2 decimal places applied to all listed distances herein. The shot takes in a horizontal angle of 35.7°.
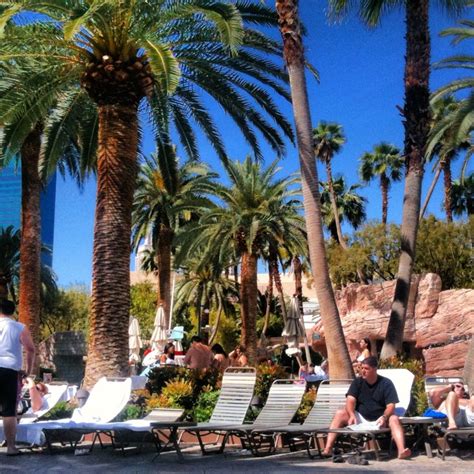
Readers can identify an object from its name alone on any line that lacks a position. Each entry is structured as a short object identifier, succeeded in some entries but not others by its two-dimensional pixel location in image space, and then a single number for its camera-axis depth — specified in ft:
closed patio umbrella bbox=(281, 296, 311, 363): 89.10
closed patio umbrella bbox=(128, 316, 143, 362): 86.89
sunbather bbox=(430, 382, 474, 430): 28.02
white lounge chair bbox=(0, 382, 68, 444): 31.12
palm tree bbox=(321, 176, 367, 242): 173.49
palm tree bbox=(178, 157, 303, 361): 88.22
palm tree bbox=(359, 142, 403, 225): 164.04
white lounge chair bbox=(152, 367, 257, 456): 32.35
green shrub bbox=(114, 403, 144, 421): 36.14
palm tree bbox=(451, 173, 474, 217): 155.33
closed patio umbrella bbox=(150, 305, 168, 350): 89.66
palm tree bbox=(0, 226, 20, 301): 115.24
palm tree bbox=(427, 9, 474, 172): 66.41
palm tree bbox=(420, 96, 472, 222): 121.29
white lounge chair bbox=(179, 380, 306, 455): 30.25
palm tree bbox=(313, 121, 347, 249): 161.89
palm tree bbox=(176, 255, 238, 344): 144.87
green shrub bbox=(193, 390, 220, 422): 38.01
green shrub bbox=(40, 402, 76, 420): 37.73
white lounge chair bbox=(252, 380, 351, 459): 29.63
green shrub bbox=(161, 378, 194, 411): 38.47
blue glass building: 340.18
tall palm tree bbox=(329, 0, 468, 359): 46.19
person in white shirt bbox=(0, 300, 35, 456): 28.07
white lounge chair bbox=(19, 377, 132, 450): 30.19
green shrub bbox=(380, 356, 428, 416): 34.16
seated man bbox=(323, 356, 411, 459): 28.35
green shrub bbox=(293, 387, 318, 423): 36.01
